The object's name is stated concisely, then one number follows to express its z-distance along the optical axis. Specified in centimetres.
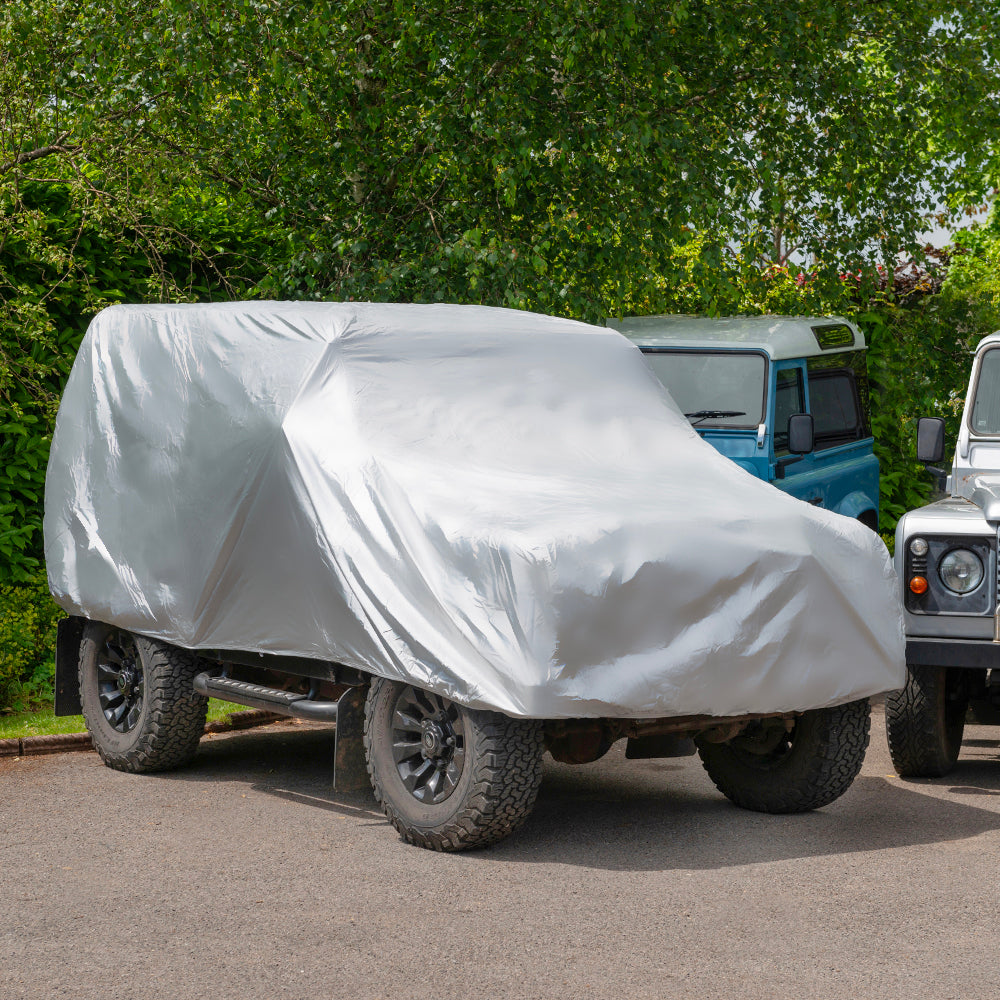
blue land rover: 1045
